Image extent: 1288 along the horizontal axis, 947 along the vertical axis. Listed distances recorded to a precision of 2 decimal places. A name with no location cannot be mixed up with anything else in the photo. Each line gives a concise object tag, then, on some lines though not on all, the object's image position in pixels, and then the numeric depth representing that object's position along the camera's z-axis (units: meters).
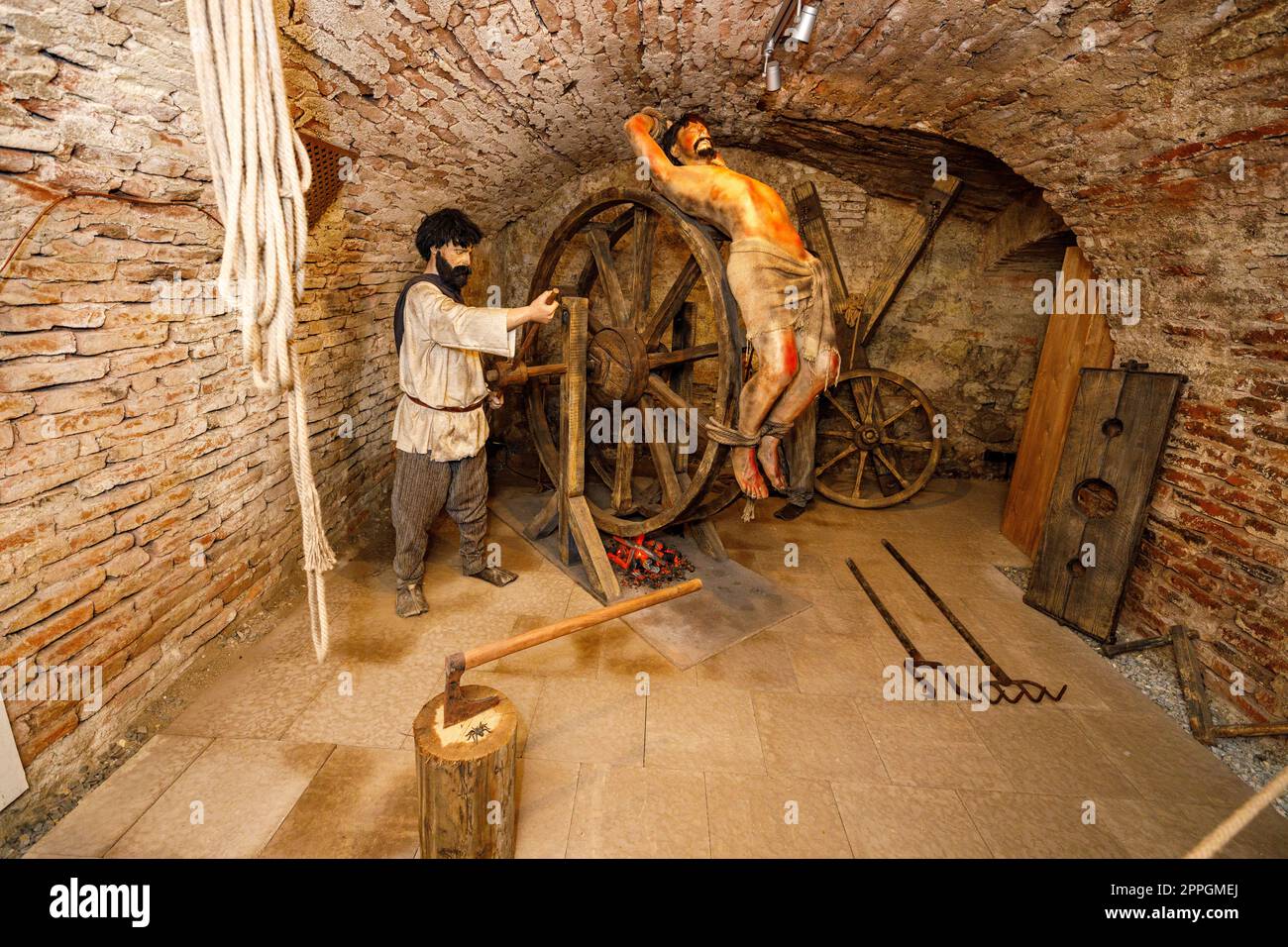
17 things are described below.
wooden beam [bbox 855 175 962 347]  4.80
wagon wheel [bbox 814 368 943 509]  5.12
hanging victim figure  2.82
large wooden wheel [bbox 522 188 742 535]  3.03
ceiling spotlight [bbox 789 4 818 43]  2.58
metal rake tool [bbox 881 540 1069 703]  2.83
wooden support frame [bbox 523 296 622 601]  3.29
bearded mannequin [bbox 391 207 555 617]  2.76
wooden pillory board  3.23
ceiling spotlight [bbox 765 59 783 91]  3.11
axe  1.80
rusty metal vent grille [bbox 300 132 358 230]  2.73
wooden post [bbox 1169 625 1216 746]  2.75
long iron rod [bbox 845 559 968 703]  3.05
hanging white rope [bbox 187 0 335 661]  1.37
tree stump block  1.72
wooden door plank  3.95
